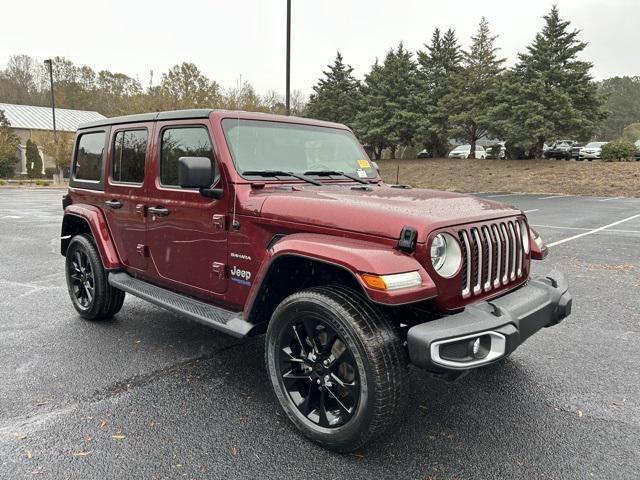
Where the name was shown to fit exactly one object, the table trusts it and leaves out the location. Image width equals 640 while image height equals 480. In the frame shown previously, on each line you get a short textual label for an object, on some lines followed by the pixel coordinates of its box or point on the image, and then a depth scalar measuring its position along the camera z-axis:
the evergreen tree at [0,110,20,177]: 33.72
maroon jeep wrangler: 2.36
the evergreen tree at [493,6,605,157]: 26.25
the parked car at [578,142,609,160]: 30.66
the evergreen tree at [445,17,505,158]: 30.64
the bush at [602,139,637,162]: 27.42
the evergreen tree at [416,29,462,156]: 32.03
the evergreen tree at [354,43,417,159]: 32.56
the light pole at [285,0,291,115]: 13.85
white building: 47.09
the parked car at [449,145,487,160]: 35.44
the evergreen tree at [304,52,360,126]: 37.19
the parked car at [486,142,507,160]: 33.44
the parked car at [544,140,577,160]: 30.45
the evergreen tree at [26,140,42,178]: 39.00
